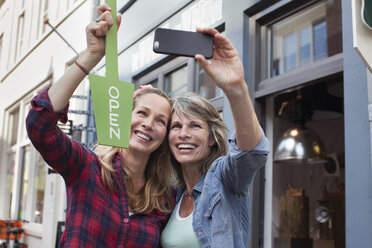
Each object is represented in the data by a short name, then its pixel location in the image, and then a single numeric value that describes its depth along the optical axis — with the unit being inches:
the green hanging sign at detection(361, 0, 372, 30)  65.7
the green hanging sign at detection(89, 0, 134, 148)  51.2
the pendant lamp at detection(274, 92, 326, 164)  177.3
